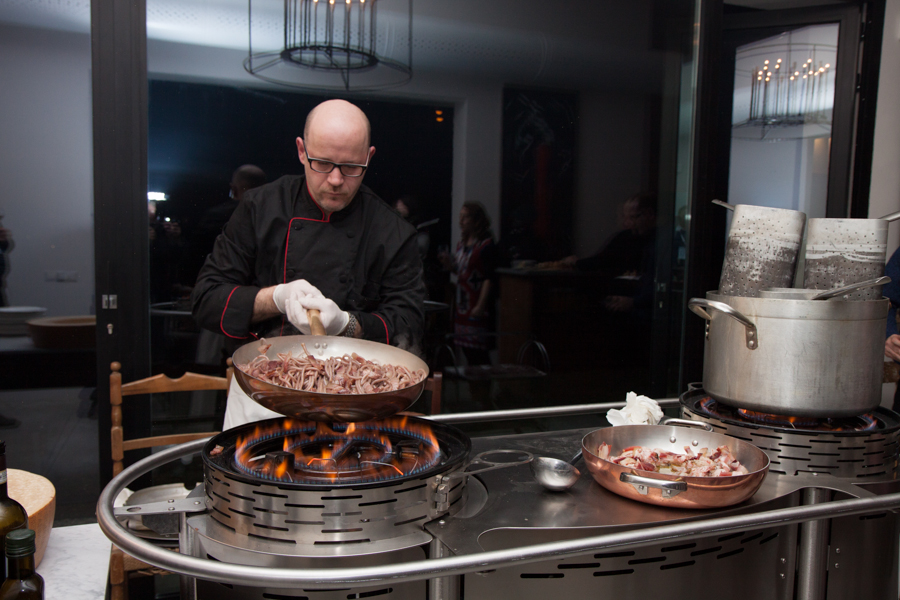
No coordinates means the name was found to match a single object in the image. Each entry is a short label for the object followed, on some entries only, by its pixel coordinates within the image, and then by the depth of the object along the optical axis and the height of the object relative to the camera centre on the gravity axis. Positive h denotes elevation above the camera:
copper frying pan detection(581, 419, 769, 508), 1.29 -0.49
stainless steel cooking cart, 1.07 -0.58
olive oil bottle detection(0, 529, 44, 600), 1.12 -0.62
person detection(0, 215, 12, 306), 3.17 -0.12
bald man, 2.17 -0.09
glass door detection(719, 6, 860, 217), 4.24 +0.89
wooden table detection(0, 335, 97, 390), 3.25 -0.72
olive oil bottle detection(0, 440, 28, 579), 1.27 -0.58
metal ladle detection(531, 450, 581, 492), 1.40 -0.51
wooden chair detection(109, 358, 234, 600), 2.47 -0.65
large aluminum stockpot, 1.53 -0.26
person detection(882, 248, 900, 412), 3.13 -0.20
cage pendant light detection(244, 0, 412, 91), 3.41 +0.99
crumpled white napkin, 1.73 -0.46
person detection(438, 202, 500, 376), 3.86 -0.29
